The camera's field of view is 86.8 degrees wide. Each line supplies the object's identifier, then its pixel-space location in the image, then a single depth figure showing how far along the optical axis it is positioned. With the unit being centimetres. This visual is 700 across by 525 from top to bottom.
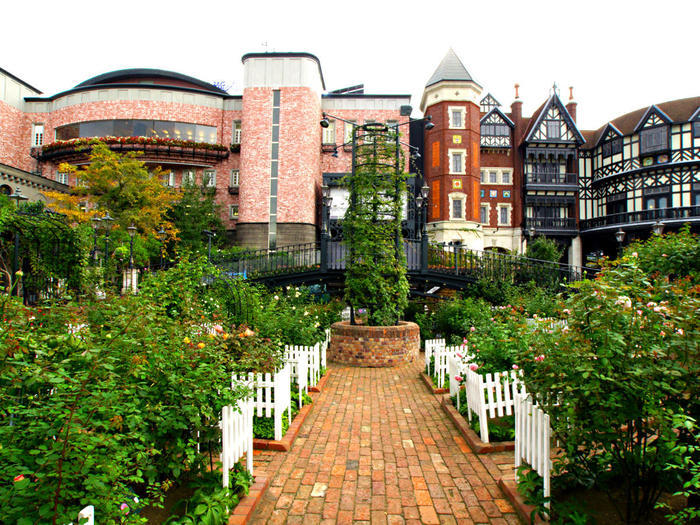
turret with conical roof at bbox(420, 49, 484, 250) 2709
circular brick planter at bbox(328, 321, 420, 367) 921
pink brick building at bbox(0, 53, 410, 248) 2425
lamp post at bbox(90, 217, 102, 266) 1223
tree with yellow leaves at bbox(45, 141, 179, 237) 1994
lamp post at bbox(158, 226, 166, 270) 2076
